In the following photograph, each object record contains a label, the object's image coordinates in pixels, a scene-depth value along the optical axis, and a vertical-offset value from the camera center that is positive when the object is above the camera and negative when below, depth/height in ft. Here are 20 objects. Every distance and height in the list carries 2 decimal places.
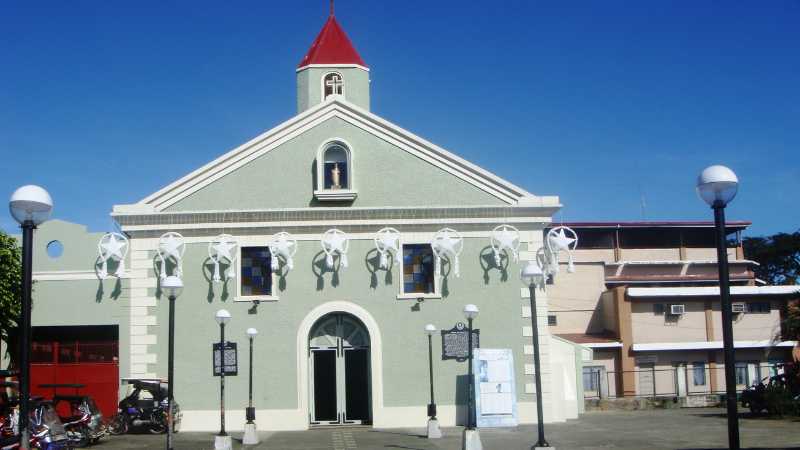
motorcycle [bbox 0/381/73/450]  60.23 -5.83
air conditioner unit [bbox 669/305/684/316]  140.67 +2.94
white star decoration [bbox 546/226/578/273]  89.66 +8.81
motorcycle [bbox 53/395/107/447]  73.00 -6.64
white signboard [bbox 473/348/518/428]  86.43 -5.44
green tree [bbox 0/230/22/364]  92.79 +5.97
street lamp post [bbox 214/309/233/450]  70.23 -5.55
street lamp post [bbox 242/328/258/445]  76.84 -7.87
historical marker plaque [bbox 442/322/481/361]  88.94 -0.91
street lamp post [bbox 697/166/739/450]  35.91 +3.96
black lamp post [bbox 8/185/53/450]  35.99 +4.26
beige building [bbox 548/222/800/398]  138.82 -0.54
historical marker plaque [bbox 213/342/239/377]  87.10 -2.04
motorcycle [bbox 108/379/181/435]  84.33 -6.72
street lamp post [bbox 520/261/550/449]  59.47 +2.62
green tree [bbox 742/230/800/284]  223.71 +17.52
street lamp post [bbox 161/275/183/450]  56.85 +2.94
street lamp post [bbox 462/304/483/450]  66.54 -7.67
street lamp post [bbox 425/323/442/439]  78.54 -7.99
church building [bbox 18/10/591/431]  88.38 +6.24
